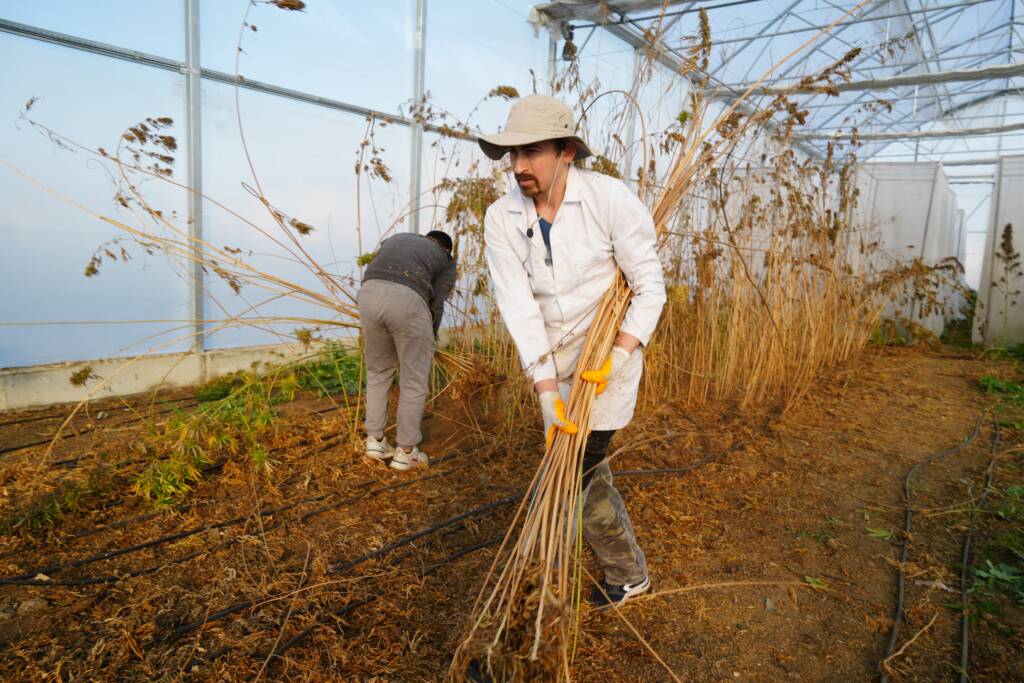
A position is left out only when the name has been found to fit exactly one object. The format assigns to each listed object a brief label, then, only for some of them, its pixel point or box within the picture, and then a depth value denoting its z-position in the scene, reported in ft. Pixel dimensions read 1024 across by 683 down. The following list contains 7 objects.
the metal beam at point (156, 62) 11.09
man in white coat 5.49
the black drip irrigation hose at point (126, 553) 6.31
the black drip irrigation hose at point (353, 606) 5.64
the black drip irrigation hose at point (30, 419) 11.00
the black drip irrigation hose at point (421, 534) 6.89
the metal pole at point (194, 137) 13.05
